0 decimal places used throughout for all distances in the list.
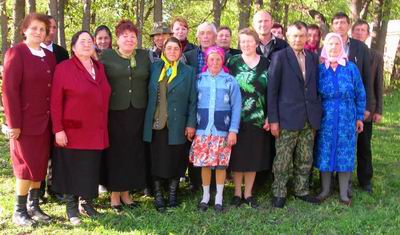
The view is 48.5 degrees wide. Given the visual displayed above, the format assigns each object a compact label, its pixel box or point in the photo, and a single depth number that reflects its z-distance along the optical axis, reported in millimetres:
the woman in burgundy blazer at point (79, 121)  4520
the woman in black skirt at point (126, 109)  4832
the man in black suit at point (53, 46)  5027
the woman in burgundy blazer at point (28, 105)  4371
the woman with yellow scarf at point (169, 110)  4934
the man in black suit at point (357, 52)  5488
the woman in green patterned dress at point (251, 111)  5070
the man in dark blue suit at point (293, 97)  5023
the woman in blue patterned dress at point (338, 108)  5070
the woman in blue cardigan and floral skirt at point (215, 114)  4949
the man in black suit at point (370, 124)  5719
